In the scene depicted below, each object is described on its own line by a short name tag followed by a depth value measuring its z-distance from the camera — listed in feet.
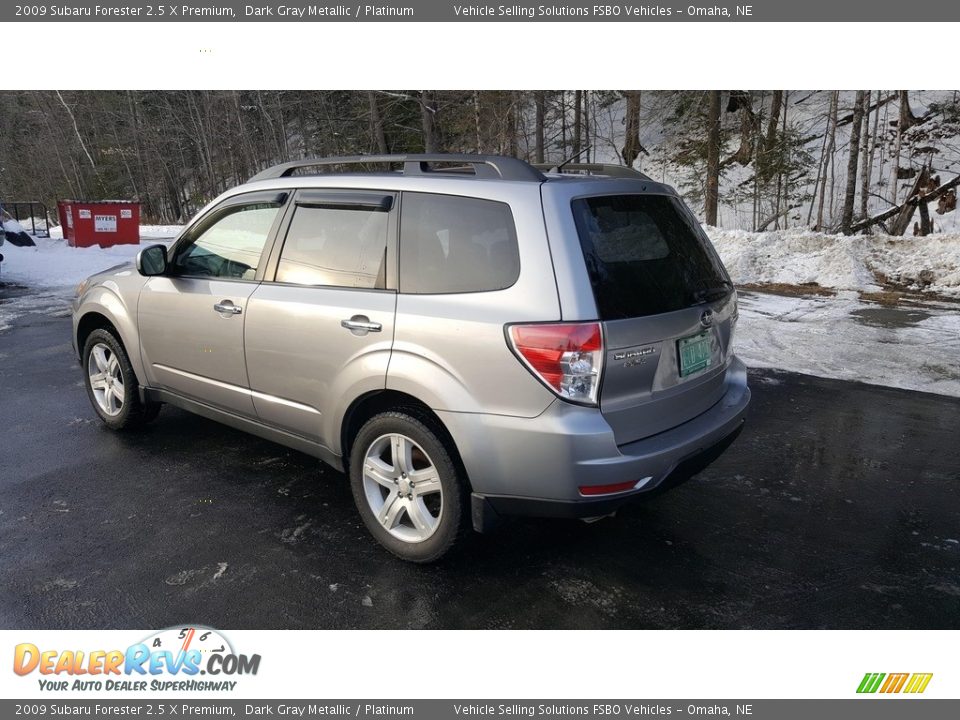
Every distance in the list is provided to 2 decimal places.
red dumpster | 61.46
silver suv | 8.85
